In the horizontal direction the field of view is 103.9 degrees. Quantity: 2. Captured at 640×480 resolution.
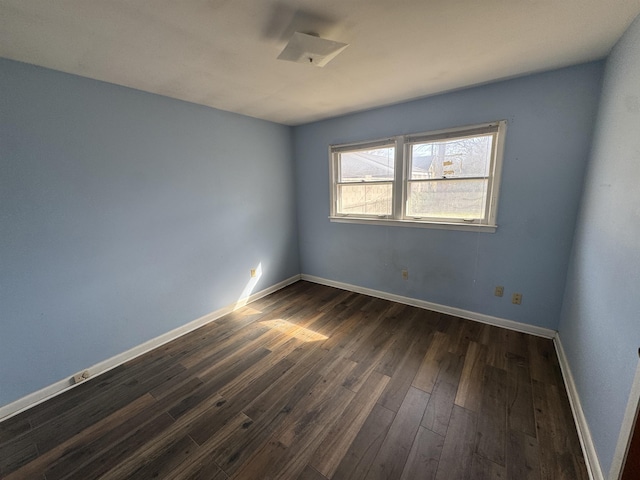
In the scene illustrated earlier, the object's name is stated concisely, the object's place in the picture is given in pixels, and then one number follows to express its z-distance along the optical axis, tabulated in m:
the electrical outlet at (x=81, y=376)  1.98
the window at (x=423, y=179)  2.46
